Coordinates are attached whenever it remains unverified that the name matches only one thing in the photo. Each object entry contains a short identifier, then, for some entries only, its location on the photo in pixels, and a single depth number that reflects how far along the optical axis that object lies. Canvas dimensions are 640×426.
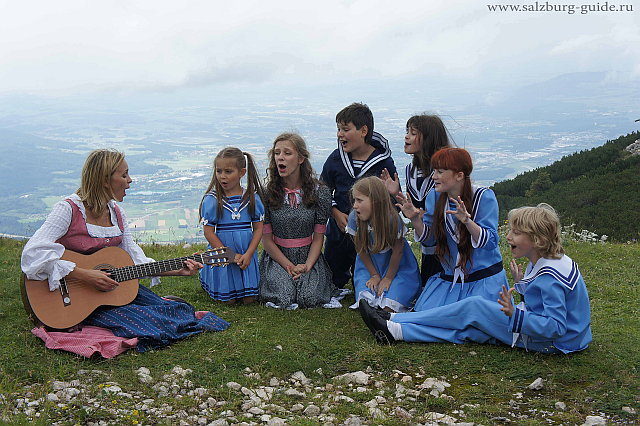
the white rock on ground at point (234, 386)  5.15
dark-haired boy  7.96
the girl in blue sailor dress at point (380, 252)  7.21
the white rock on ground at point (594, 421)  4.53
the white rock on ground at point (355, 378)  5.32
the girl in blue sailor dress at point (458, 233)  6.61
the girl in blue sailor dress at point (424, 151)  7.43
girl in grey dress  7.86
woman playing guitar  6.12
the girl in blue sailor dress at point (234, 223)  7.79
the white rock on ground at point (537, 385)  5.24
